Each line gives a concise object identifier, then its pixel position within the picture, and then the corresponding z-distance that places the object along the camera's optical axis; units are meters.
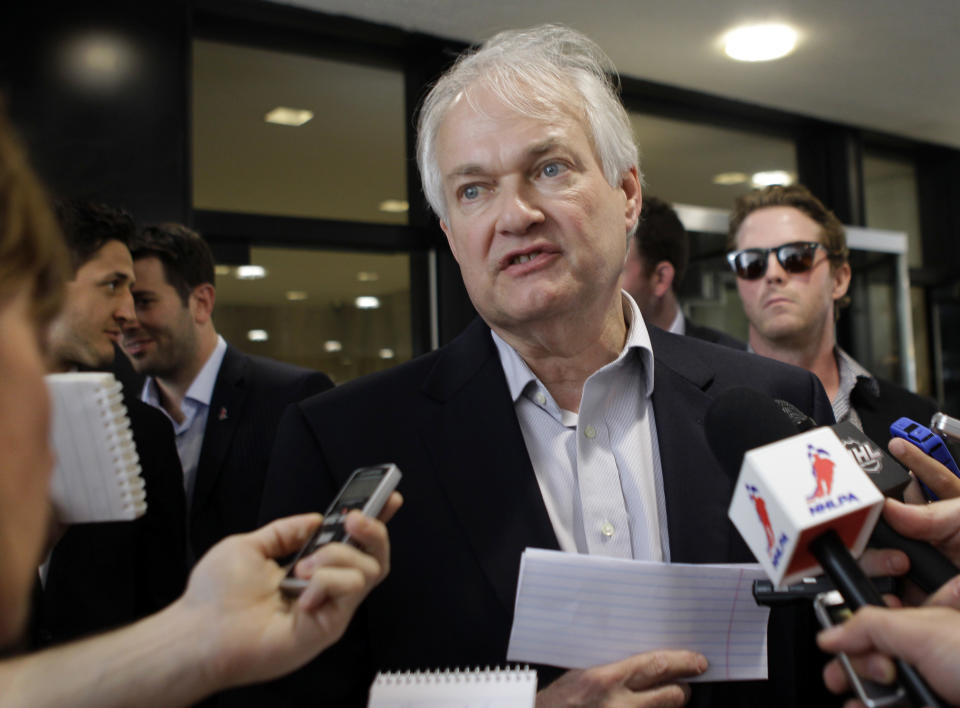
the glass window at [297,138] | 3.62
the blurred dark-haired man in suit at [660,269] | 3.45
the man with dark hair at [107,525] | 1.99
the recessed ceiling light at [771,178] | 5.52
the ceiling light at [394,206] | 4.07
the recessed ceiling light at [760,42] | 4.04
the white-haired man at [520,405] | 1.35
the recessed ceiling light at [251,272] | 3.68
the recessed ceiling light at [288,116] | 3.79
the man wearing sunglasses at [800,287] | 2.53
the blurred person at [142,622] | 0.70
